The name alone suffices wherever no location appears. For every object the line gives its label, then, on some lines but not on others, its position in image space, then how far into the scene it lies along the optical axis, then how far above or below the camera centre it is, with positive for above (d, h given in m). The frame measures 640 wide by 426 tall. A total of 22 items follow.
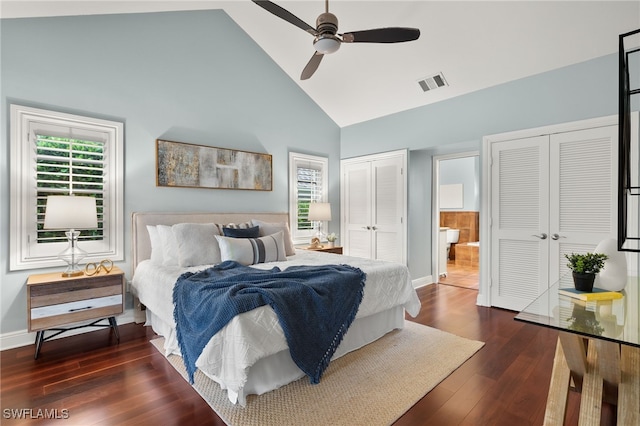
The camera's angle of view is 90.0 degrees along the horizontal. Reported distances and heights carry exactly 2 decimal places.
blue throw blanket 2.00 -0.63
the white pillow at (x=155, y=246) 3.38 -0.38
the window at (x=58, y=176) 2.87 +0.33
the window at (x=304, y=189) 5.12 +0.38
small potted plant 1.59 -0.29
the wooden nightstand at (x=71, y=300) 2.62 -0.78
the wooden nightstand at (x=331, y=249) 4.86 -0.58
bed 1.90 -0.72
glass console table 1.19 -0.80
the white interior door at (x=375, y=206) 4.94 +0.09
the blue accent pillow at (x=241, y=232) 3.58 -0.24
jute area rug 1.90 -1.21
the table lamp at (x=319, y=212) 5.02 -0.01
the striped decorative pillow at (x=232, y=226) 3.74 -0.18
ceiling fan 2.47 +1.45
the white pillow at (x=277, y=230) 3.96 -0.24
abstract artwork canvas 3.77 +0.57
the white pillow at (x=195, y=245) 3.19 -0.35
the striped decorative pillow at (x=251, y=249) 3.24 -0.41
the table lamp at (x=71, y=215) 2.68 -0.04
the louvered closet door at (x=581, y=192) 3.20 +0.22
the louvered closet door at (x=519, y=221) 3.62 -0.10
